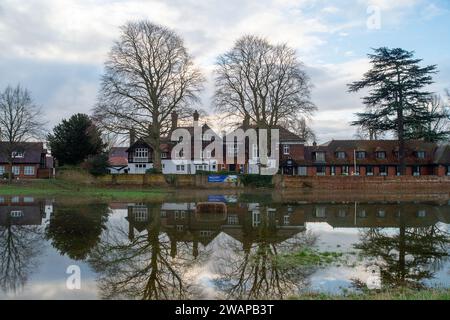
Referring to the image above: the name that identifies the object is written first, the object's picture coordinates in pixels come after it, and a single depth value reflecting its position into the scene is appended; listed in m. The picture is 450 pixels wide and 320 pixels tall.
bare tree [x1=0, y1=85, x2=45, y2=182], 48.59
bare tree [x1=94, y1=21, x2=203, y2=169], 43.03
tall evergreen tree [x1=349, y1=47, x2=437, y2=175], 48.31
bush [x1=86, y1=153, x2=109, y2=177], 46.19
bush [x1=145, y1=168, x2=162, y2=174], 45.96
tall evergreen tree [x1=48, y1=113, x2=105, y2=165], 51.84
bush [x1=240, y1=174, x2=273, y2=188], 45.19
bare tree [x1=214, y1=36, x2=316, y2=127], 46.34
